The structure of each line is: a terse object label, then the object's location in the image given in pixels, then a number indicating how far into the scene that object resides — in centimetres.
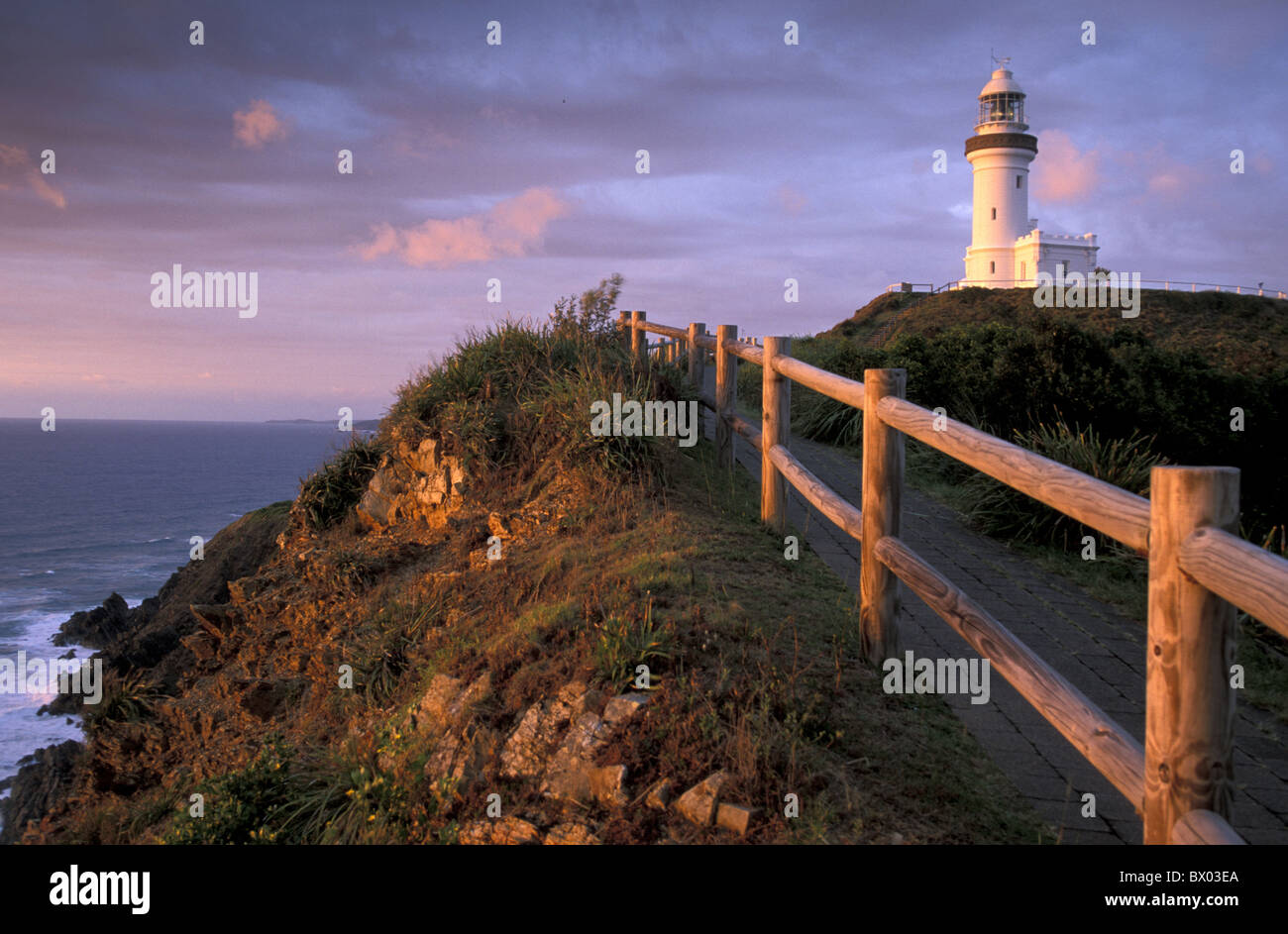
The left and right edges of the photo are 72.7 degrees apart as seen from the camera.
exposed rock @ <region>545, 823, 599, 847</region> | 350
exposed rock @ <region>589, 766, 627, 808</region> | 364
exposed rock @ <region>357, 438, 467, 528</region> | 938
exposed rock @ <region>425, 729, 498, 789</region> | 416
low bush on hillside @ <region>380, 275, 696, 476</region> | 810
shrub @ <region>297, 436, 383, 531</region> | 1089
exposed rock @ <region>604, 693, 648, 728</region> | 402
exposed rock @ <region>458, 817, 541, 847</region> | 363
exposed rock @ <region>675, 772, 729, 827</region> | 342
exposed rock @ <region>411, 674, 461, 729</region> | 489
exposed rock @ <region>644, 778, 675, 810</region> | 355
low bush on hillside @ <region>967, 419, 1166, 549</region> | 839
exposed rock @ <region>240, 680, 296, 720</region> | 684
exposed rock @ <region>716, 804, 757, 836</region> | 332
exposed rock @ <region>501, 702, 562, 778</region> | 406
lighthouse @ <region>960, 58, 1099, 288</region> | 5722
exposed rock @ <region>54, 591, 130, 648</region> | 2330
